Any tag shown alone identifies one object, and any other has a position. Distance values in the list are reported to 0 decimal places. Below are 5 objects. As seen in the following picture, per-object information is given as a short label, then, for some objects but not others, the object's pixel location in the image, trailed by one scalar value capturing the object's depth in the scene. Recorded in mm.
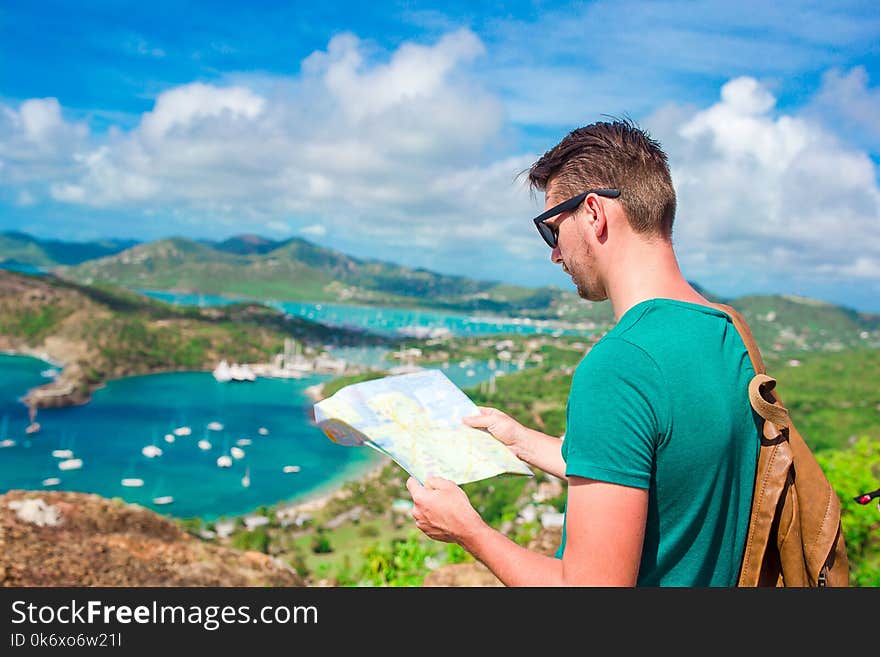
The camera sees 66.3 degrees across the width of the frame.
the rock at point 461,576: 4227
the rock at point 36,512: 5081
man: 1033
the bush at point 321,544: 21312
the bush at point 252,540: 20453
